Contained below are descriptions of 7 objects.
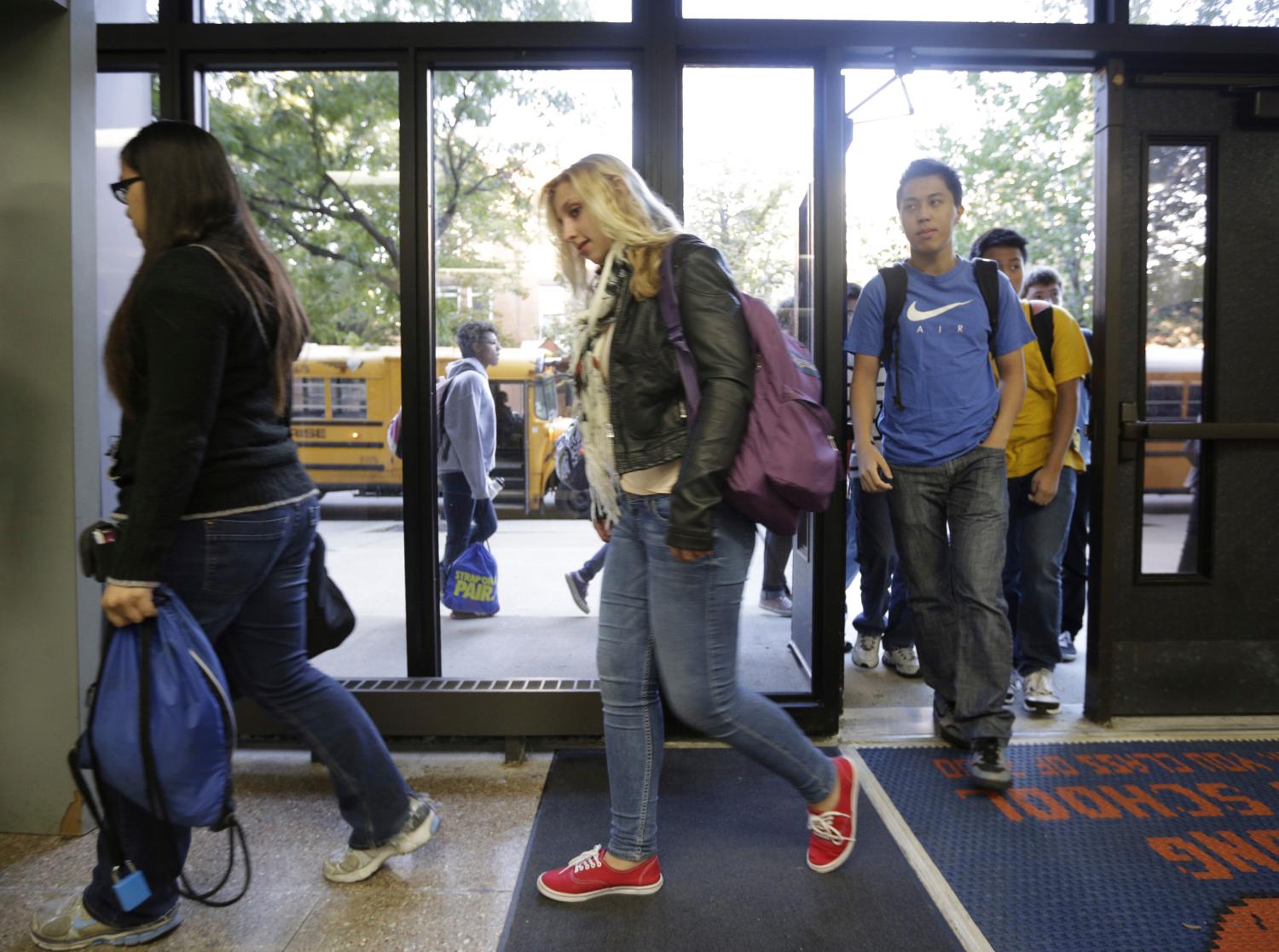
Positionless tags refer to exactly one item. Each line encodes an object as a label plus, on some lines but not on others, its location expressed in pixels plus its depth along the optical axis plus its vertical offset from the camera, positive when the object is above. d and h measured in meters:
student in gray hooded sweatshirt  3.77 -0.03
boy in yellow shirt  3.47 -0.17
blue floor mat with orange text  2.14 -1.10
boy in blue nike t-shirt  3.02 +0.03
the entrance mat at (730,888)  2.11 -1.12
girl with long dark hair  1.87 -0.05
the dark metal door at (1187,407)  3.38 +0.13
